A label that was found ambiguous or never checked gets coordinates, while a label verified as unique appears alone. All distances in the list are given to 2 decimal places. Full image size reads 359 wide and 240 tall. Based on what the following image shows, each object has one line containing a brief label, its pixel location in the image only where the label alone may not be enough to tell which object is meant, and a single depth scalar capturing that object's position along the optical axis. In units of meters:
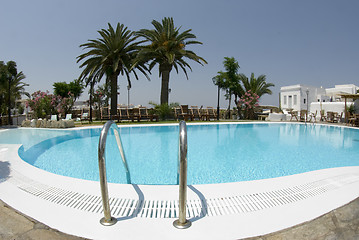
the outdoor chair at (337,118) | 19.33
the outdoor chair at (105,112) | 19.49
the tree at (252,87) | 25.52
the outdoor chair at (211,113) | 21.01
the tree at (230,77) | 26.72
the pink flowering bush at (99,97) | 25.61
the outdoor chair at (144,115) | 18.45
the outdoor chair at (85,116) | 20.69
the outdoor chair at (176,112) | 19.62
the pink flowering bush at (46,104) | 17.55
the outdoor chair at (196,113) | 20.33
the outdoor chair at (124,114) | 18.14
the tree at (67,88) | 38.06
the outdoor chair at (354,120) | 15.43
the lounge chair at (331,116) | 19.28
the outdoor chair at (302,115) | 20.24
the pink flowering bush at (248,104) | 24.39
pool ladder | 1.95
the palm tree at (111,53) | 19.89
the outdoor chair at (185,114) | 19.72
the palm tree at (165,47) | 19.06
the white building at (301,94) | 35.29
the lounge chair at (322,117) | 20.25
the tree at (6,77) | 15.37
